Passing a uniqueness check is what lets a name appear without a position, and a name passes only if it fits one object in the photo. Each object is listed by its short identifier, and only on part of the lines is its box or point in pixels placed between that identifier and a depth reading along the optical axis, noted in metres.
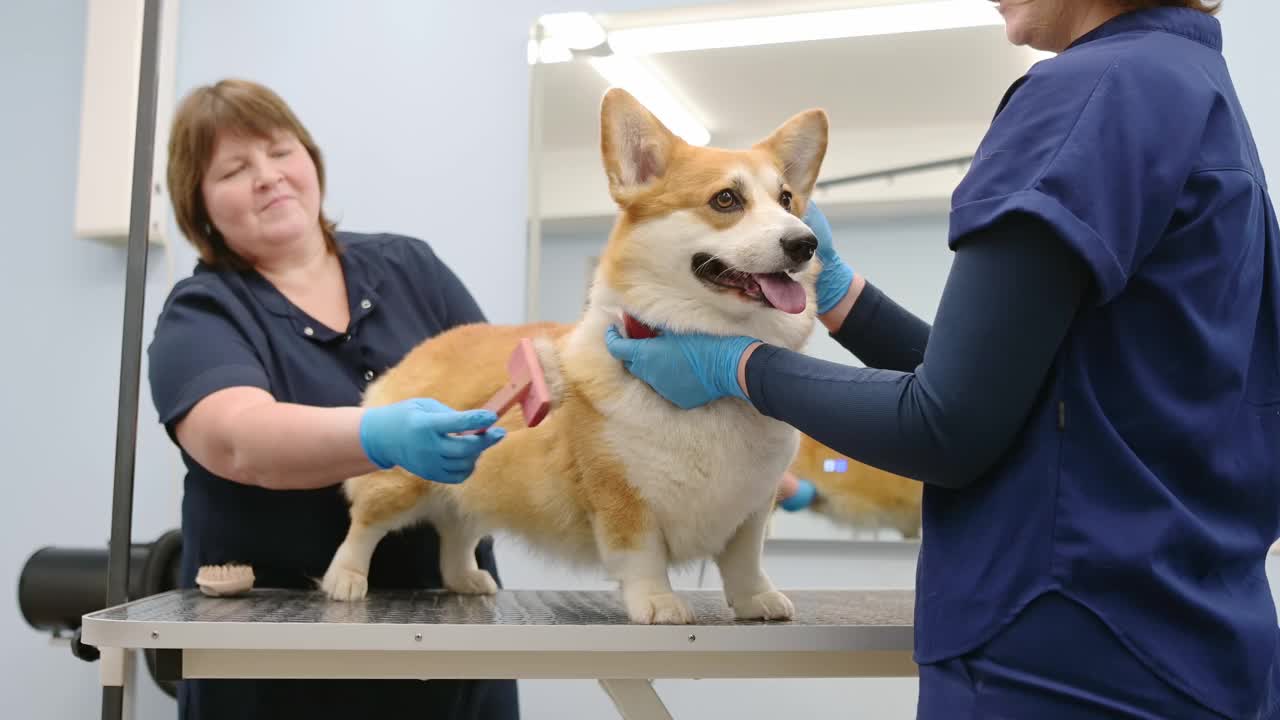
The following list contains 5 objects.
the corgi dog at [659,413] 1.16
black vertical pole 1.23
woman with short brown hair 1.29
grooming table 1.06
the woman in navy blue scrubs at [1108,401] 0.78
